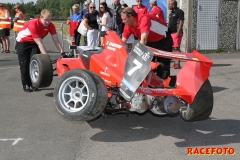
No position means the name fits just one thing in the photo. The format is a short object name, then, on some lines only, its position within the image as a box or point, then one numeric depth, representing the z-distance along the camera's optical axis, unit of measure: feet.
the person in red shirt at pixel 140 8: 38.32
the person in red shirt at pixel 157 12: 36.68
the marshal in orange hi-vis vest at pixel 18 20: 56.44
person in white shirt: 39.42
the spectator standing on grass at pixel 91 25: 40.14
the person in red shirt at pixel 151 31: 21.44
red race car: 16.89
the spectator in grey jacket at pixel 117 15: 42.39
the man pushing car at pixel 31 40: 26.63
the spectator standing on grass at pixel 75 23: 47.15
